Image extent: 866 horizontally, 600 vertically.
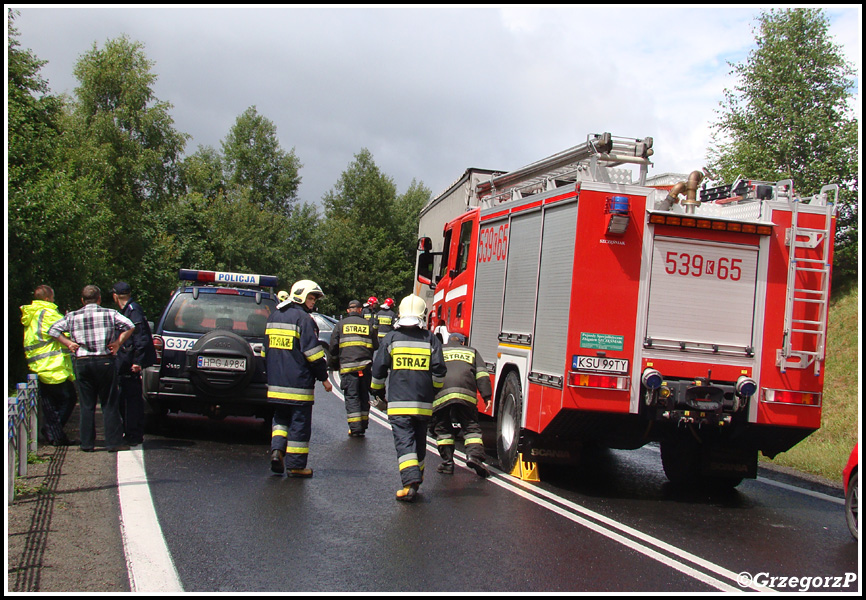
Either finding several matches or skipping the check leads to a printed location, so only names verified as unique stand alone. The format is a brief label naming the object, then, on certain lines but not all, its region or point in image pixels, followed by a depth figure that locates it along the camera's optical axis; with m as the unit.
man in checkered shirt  9.45
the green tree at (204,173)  47.47
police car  10.04
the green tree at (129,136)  40.88
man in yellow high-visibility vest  9.75
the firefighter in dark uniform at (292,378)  8.43
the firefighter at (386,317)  16.78
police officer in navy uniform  9.76
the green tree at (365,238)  65.62
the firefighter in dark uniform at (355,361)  11.55
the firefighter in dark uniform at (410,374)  7.93
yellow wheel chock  9.02
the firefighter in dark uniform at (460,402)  9.12
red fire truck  7.92
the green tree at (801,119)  23.92
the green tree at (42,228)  16.88
